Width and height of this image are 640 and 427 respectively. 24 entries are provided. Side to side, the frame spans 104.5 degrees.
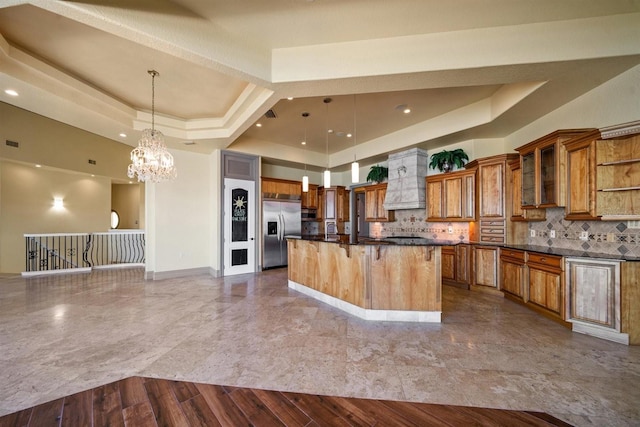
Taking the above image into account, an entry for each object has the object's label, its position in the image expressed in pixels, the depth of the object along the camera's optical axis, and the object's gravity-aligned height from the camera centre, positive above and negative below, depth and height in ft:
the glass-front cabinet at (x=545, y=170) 10.93 +2.17
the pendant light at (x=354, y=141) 12.30 +6.45
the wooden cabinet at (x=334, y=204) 26.09 +1.21
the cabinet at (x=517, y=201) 12.85 +0.80
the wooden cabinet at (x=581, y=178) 9.80 +1.55
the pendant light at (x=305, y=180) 15.75 +2.24
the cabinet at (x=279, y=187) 21.98 +2.65
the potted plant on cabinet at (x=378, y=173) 21.90 +3.75
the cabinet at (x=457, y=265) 15.67 -3.26
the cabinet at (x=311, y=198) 24.93 +1.79
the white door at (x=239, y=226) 19.39 -0.87
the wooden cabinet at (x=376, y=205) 21.54 +0.96
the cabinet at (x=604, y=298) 8.56 -3.03
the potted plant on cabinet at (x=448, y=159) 16.95 +3.90
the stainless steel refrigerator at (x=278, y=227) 21.48 -1.02
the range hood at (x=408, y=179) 18.79 +2.81
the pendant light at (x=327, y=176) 13.61 +2.21
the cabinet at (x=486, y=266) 14.46 -3.02
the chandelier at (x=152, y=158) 12.46 +2.95
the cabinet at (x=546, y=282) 10.11 -2.95
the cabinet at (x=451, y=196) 16.02 +1.31
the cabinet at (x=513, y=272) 12.33 -3.01
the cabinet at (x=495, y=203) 14.29 +0.75
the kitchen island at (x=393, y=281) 10.68 -2.95
